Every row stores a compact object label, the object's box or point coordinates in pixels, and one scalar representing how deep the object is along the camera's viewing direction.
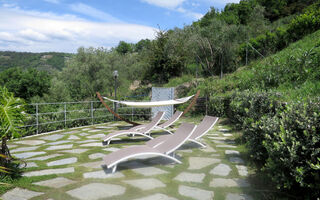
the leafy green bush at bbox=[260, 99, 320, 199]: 2.21
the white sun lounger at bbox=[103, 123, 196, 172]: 3.44
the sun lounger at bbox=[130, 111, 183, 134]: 6.56
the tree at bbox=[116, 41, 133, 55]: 61.92
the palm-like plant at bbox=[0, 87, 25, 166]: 2.85
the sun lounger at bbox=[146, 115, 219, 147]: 4.39
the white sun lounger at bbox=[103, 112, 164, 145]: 5.25
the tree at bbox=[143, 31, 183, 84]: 16.84
